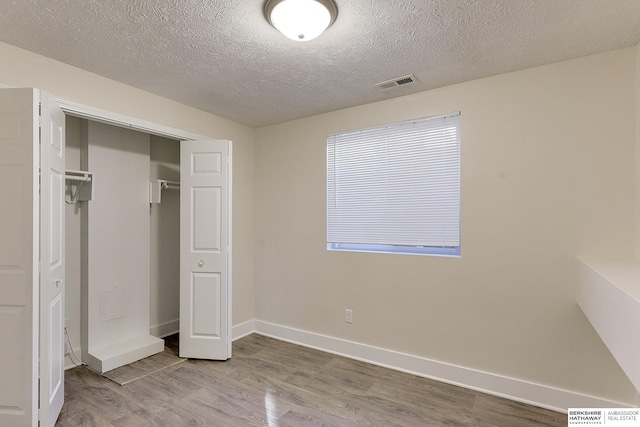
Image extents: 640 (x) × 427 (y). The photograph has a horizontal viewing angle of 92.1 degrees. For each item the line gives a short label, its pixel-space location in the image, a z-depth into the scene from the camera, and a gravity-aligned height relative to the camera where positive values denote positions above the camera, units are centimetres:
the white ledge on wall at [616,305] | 121 -45
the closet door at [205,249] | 312 -39
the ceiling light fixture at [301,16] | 164 +108
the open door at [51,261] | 192 -34
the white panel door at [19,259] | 186 -29
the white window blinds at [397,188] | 276 +23
